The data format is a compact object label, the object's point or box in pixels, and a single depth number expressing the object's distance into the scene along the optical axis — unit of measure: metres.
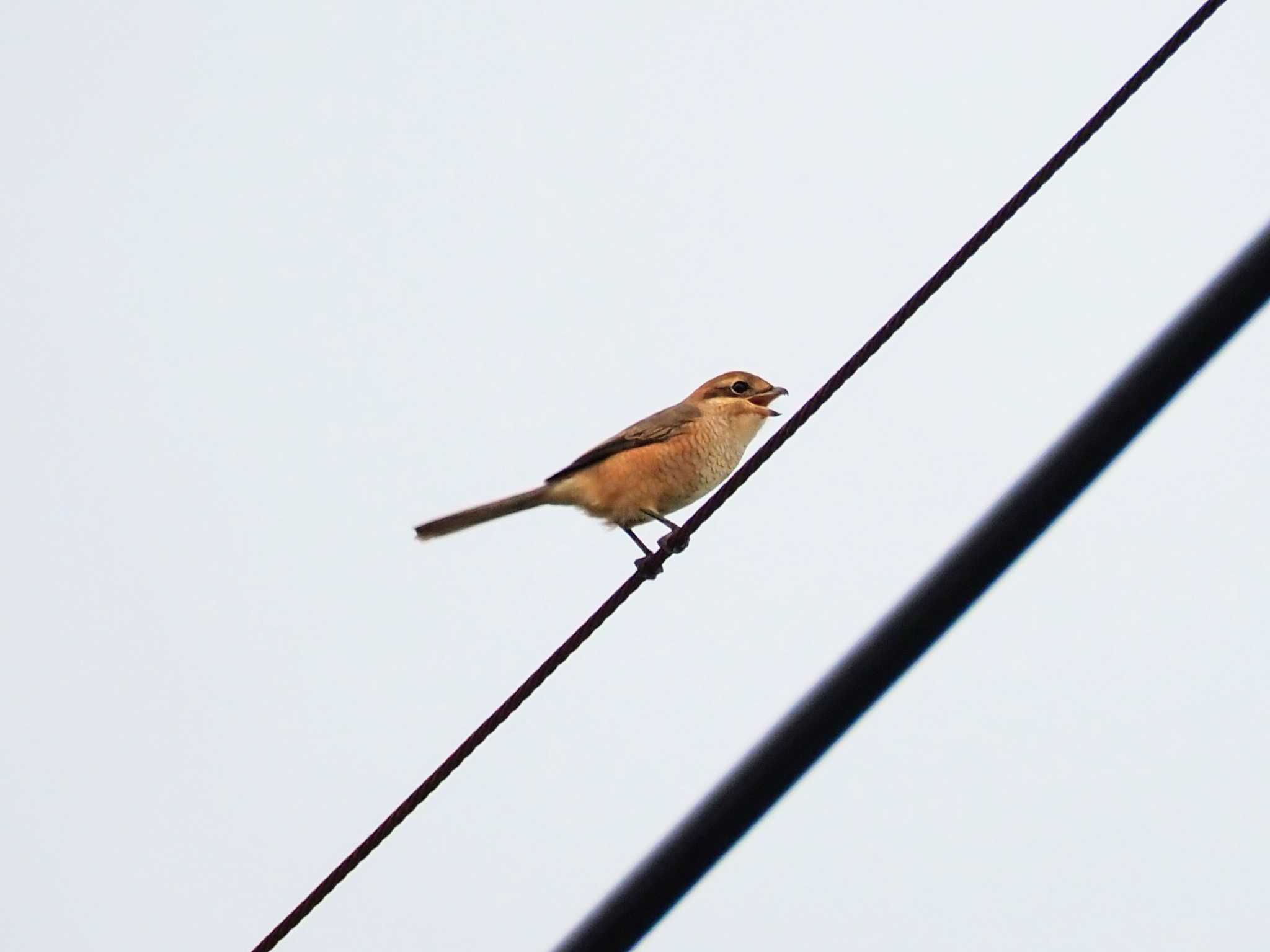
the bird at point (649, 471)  14.12
